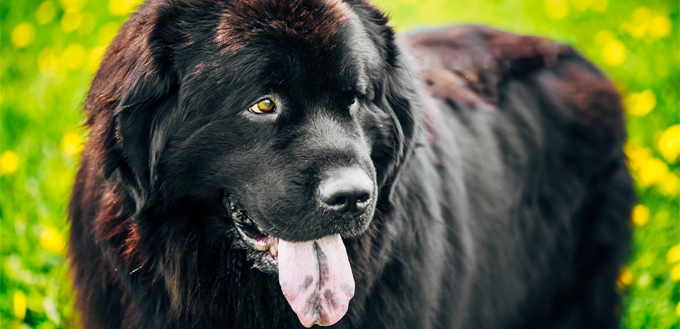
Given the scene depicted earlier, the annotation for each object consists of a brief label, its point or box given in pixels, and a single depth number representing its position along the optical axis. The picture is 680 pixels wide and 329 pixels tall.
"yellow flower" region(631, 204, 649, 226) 4.08
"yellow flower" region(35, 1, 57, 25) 5.71
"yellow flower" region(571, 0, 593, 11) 7.01
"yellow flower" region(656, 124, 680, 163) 4.45
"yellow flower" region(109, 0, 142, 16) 5.77
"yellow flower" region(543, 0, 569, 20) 6.88
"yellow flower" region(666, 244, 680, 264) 3.72
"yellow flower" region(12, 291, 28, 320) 3.20
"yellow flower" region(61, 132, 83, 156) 4.32
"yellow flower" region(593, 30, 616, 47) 6.12
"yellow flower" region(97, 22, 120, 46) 5.73
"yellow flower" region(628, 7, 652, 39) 5.90
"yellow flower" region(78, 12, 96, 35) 5.77
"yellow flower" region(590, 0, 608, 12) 6.94
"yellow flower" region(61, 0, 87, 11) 5.84
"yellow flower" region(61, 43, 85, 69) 5.34
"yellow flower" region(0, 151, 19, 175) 4.12
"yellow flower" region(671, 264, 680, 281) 3.60
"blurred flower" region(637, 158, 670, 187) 4.34
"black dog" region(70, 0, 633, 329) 2.19
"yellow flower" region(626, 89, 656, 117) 4.86
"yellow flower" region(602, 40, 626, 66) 5.45
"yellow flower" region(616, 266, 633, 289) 3.74
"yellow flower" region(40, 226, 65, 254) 3.63
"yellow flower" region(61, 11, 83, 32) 5.70
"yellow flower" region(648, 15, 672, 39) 5.86
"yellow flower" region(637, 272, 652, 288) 3.79
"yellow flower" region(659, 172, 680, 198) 4.33
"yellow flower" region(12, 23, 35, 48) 5.39
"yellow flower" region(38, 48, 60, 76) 5.21
